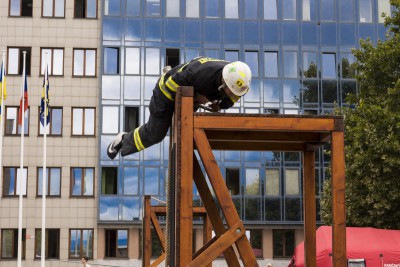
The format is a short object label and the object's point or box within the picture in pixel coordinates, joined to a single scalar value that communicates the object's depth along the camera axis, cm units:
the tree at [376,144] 3391
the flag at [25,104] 4172
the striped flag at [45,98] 4066
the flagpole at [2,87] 4012
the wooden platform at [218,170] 927
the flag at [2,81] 4012
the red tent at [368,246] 2709
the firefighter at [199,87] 985
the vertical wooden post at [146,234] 2234
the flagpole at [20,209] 4178
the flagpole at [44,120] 4066
